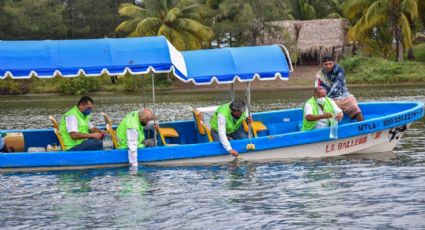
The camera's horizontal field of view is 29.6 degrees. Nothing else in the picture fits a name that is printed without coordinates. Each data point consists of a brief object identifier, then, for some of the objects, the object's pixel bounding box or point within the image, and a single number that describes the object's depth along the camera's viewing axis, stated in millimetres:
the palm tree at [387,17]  48000
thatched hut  51938
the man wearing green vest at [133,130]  14875
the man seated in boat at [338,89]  16297
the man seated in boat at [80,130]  15070
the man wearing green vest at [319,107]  15445
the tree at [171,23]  48969
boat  14945
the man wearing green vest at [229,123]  15102
